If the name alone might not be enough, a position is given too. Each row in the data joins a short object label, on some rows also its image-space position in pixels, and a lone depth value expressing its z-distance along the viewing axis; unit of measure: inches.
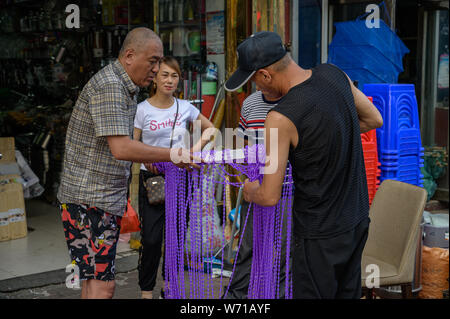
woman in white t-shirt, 169.6
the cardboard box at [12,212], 250.2
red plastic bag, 186.9
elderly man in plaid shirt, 123.5
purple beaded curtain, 125.0
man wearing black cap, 103.7
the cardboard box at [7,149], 267.9
